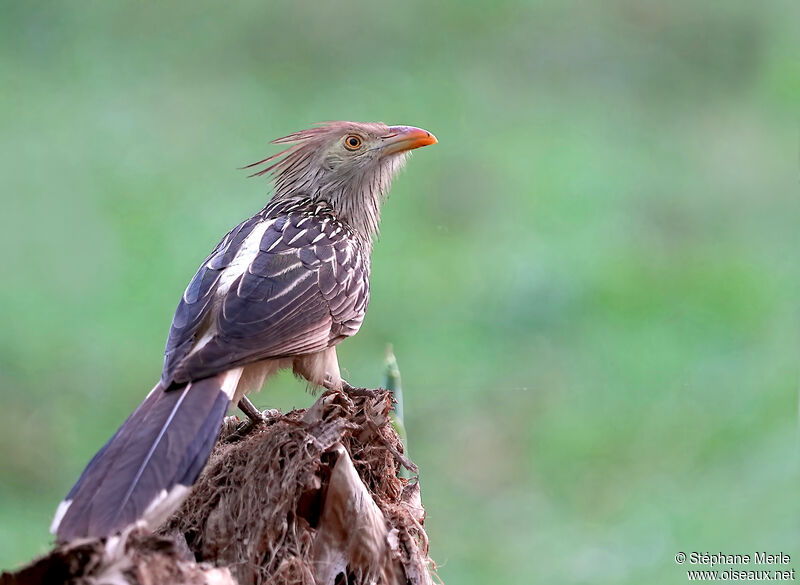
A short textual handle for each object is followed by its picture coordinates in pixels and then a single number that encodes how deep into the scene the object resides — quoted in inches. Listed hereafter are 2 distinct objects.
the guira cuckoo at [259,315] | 193.8
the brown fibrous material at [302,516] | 217.8
